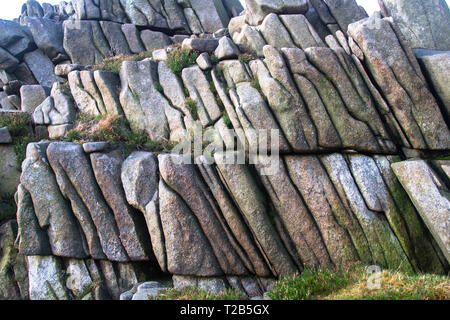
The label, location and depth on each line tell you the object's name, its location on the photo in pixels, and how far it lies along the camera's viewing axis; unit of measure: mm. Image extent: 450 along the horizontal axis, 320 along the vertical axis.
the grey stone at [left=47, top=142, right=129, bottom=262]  16266
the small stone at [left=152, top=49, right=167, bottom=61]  22016
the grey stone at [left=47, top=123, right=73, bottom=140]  20219
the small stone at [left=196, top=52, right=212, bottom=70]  20422
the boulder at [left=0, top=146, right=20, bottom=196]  19562
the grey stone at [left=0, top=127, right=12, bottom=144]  19953
